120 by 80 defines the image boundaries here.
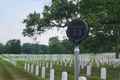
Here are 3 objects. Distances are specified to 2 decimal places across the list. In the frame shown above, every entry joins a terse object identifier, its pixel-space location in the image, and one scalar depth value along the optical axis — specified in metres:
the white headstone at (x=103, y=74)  8.94
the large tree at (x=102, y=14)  14.72
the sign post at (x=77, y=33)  6.60
